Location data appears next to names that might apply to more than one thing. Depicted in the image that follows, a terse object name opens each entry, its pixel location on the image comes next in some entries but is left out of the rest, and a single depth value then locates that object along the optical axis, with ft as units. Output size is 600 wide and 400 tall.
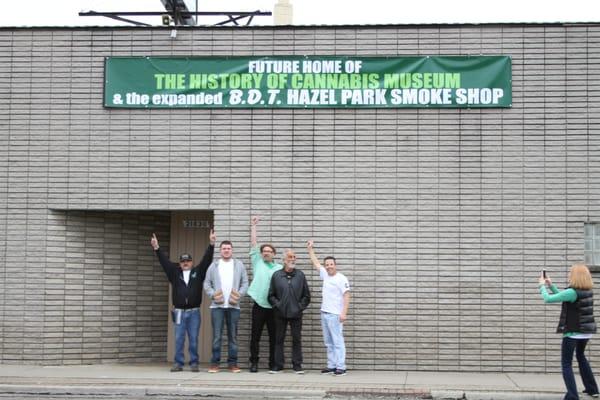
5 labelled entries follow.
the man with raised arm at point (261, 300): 46.11
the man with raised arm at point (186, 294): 46.44
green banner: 47.73
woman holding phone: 37.91
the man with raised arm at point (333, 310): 44.88
